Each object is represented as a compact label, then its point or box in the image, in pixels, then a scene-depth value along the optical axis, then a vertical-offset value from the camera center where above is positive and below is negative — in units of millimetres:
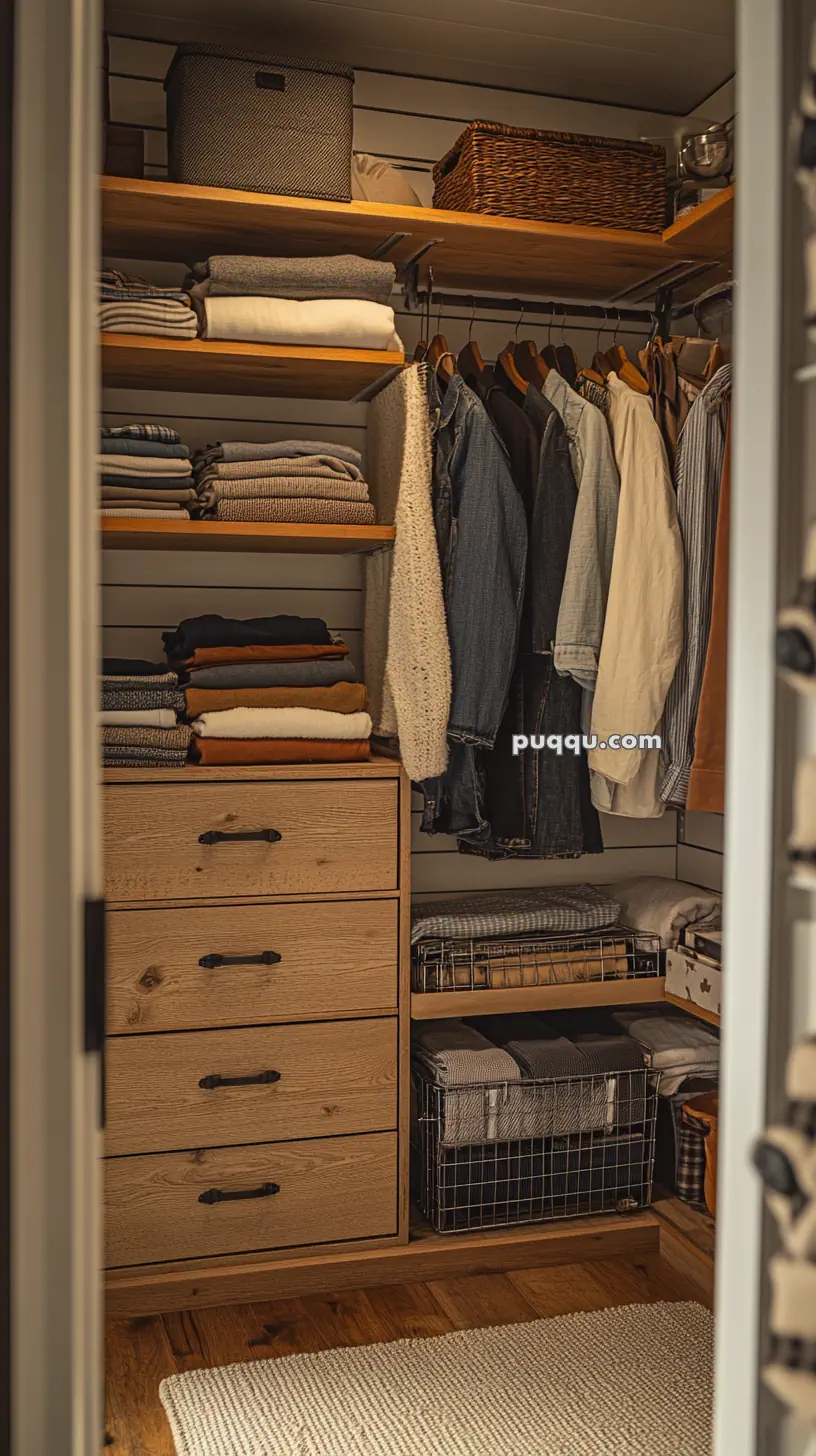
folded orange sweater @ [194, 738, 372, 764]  2678 -129
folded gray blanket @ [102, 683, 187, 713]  2645 -25
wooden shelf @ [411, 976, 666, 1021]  2848 -681
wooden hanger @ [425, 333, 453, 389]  2959 +760
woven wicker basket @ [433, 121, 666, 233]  2838 +1118
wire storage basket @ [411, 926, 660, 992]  2895 -603
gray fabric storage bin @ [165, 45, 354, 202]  2645 +1140
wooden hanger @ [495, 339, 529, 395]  3027 +739
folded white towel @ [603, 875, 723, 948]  3059 -508
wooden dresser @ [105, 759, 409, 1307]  2619 -665
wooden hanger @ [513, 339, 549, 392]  3035 +754
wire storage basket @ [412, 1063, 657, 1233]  2863 -1014
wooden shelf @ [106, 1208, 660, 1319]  2637 -1203
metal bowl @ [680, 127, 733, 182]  2773 +1132
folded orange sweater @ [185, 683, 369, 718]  2709 -22
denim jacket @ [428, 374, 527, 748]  2764 +275
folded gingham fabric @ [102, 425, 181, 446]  2688 +518
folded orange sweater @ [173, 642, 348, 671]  2754 +72
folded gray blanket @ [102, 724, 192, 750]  2625 -103
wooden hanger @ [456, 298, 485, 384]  3064 +766
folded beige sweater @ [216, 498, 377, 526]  2727 +368
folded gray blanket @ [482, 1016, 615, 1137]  2906 -884
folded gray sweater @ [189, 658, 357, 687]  2734 +27
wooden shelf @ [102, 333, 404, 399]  2662 +678
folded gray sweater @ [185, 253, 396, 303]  2688 +845
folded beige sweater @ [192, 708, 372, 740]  2680 -74
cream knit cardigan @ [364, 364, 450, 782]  2740 +163
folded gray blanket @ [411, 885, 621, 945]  2965 -515
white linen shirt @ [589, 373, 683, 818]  2750 +163
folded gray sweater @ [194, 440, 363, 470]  2766 +500
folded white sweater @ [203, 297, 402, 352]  2670 +746
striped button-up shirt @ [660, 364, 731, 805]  2695 +308
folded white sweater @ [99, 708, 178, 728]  2625 -63
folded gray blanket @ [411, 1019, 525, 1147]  2844 -871
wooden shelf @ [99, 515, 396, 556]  2646 +316
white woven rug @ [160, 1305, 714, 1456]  2207 -1249
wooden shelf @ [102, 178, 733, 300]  2656 +977
